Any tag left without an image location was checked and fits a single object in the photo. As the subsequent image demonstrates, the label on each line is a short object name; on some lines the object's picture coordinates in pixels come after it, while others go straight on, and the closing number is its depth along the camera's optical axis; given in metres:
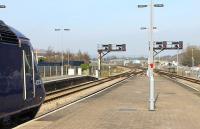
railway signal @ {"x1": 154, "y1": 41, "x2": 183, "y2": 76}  105.64
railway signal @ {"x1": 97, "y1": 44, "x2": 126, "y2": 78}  99.57
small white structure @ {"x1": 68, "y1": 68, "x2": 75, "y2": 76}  75.09
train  13.21
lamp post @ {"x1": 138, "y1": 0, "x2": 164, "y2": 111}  21.56
